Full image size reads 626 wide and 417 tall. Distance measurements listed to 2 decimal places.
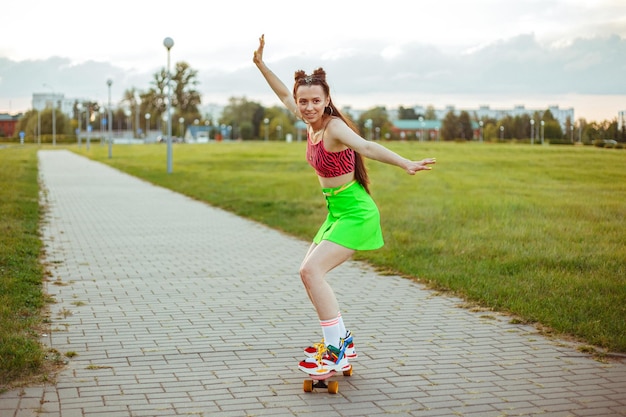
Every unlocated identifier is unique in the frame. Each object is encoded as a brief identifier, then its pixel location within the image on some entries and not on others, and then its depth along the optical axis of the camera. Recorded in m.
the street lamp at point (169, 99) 32.88
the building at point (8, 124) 73.99
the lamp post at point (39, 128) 104.94
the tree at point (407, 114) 177.86
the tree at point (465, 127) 63.48
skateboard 5.05
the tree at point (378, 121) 149.00
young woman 5.14
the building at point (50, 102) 113.81
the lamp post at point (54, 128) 105.75
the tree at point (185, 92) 141.88
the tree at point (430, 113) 154.56
